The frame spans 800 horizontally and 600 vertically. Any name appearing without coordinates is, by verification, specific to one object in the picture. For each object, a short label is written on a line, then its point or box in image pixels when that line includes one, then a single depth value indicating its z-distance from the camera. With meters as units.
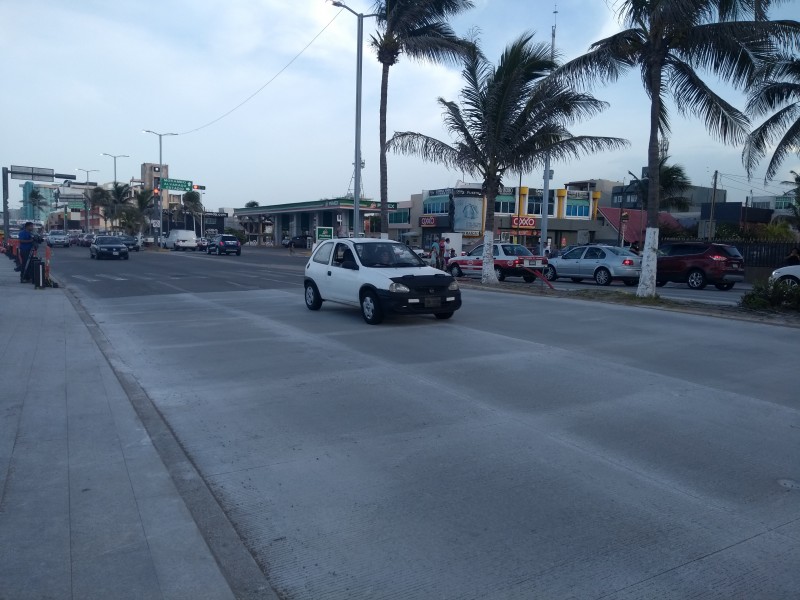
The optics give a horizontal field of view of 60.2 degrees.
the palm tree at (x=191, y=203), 95.71
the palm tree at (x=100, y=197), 92.12
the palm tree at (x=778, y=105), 21.58
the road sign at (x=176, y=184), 68.38
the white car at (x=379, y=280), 12.71
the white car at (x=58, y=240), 66.12
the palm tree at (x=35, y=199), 96.62
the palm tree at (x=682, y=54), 15.71
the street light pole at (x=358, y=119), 25.82
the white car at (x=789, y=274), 18.80
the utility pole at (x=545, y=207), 30.75
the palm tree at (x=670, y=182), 46.56
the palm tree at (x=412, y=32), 26.19
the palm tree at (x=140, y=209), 78.00
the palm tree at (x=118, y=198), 84.75
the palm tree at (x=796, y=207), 43.58
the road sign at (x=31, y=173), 32.92
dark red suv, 23.84
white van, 63.53
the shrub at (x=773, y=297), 14.70
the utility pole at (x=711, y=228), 46.19
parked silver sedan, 24.75
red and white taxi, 25.70
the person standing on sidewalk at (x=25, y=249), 20.66
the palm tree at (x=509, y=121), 21.33
